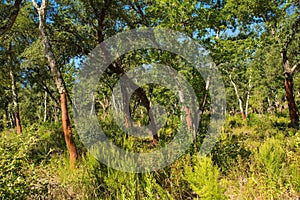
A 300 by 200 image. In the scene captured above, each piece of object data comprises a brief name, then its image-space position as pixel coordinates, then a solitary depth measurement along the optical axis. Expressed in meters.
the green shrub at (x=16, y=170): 2.91
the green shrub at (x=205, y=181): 2.95
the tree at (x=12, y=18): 5.67
